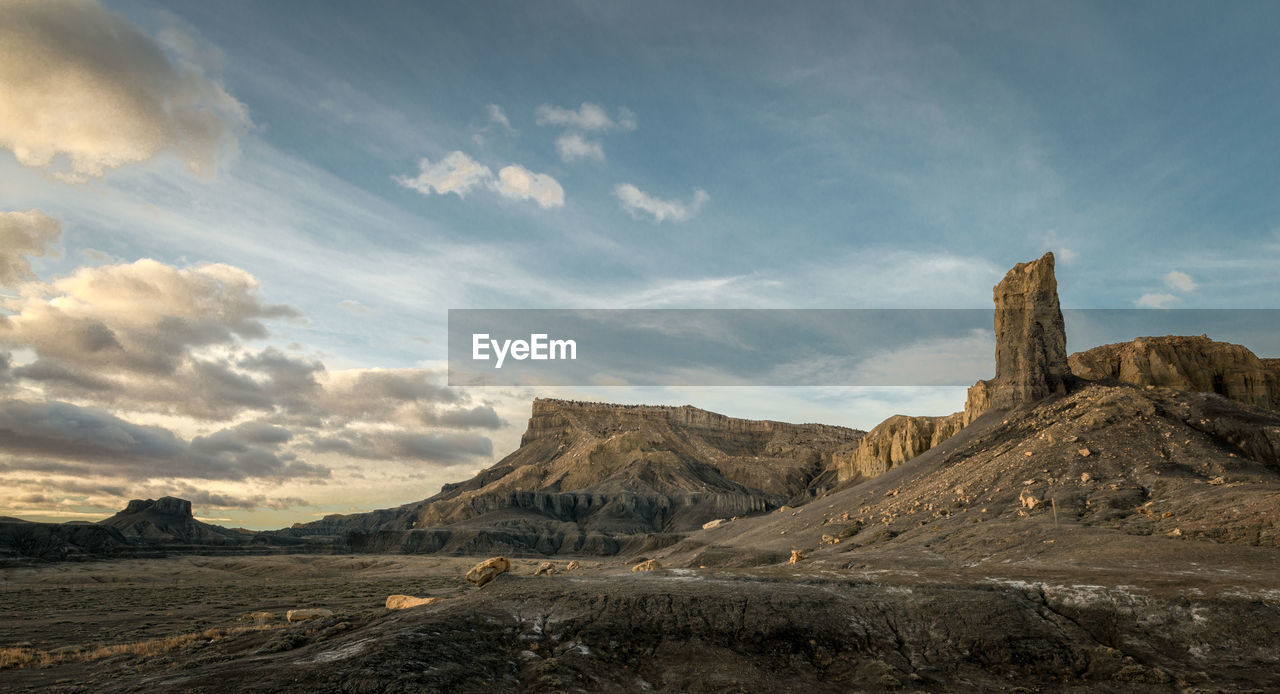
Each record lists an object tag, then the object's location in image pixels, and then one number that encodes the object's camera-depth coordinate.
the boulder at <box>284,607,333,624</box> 28.22
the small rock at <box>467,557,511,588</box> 23.26
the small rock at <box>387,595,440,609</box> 22.72
